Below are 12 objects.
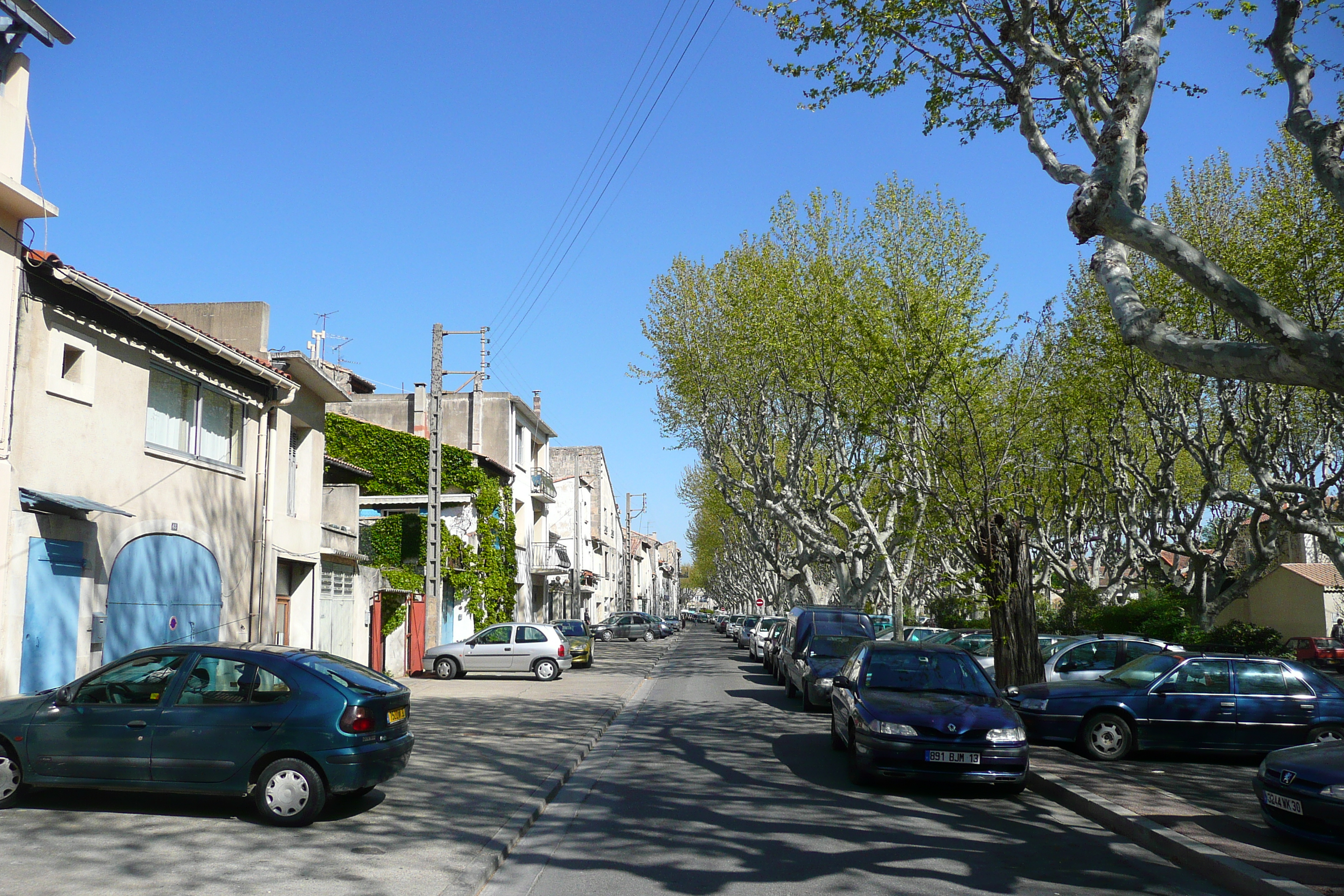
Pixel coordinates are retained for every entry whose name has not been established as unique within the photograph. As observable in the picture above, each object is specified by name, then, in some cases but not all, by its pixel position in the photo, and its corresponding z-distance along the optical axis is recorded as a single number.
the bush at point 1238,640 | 25.34
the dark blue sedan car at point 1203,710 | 12.38
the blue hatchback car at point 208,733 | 8.07
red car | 30.69
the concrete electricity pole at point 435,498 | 23.91
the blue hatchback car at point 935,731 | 9.88
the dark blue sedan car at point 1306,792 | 7.30
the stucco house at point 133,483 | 11.76
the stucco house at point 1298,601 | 41.22
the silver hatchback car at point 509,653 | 25.80
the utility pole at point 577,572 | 51.38
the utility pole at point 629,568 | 87.50
